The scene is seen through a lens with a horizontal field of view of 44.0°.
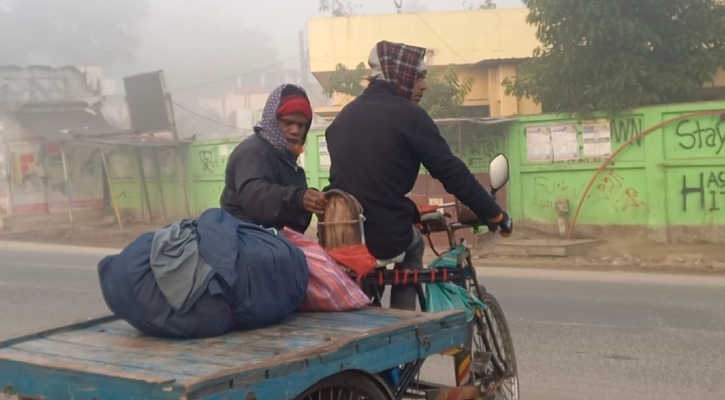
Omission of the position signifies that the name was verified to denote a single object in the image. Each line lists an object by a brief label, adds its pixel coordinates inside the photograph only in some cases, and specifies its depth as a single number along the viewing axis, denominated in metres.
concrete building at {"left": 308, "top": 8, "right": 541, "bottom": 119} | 21.36
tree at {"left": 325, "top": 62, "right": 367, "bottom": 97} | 21.44
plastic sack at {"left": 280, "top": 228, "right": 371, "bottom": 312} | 3.78
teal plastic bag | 4.45
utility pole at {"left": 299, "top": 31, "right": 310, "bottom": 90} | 46.00
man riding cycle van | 4.28
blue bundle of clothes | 3.26
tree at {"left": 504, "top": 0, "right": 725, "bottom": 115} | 14.51
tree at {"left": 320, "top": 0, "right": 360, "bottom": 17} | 31.91
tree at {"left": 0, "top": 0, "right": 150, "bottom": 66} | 47.62
